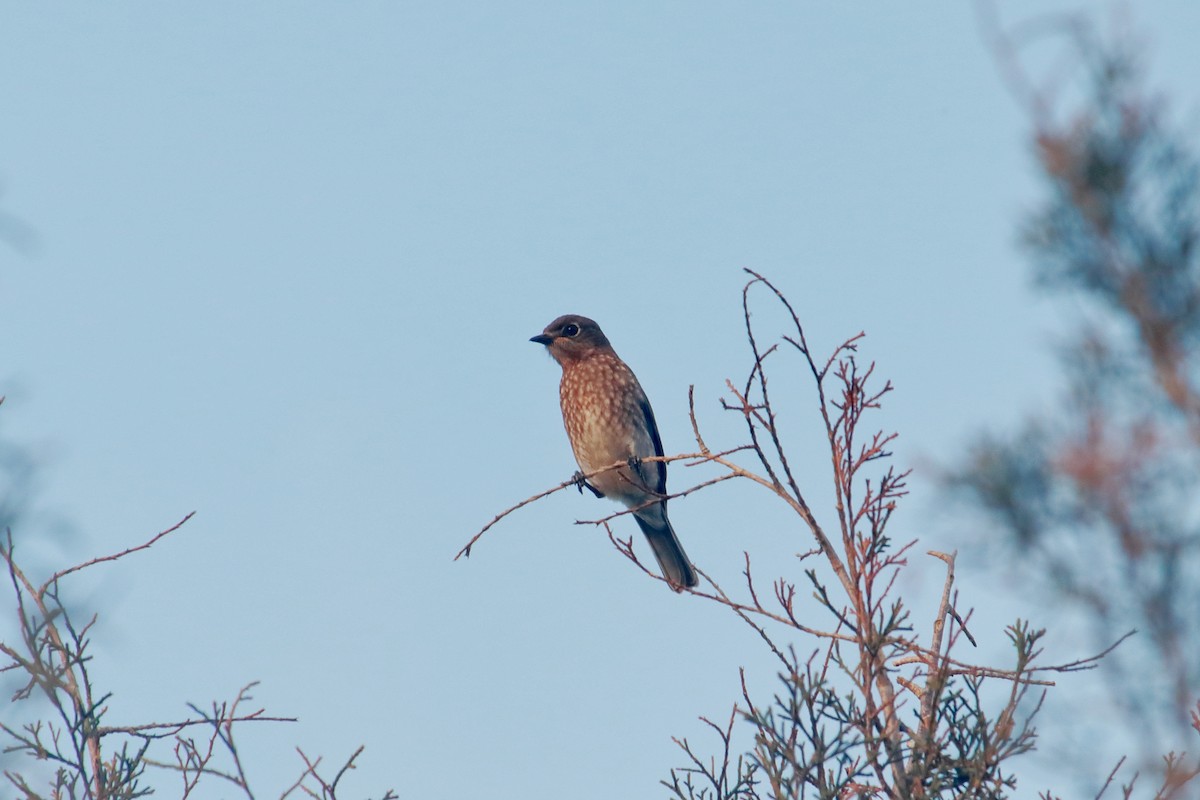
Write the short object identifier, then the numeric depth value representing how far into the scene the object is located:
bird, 20.09
